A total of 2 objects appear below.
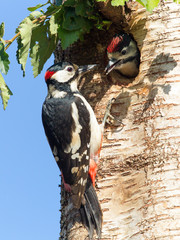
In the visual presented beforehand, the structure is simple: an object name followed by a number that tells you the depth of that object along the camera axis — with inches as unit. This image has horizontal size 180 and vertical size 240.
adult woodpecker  286.5
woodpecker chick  347.6
